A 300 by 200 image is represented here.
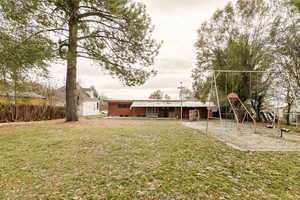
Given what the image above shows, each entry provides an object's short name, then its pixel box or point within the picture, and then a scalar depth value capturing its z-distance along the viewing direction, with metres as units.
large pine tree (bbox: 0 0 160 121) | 8.68
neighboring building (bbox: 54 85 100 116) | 27.90
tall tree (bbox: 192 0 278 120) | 15.01
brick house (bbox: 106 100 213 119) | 25.91
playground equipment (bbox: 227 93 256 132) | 15.78
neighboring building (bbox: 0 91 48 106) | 14.46
